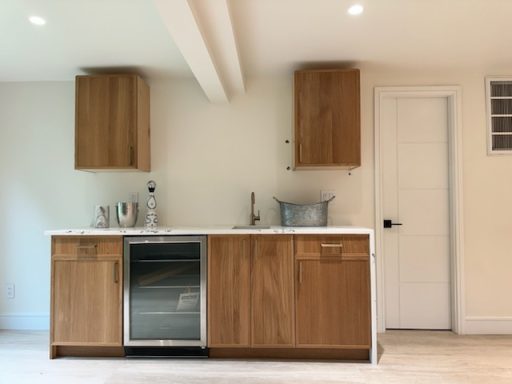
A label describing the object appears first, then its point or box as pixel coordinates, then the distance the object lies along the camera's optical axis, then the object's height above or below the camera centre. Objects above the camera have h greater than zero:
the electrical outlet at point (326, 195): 3.16 +0.02
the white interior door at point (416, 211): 3.17 -0.13
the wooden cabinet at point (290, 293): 2.55 -0.69
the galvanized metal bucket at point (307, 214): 2.89 -0.14
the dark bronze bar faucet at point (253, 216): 3.03 -0.16
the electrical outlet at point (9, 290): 3.23 -0.83
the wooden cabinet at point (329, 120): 2.83 +0.62
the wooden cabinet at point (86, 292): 2.60 -0.69
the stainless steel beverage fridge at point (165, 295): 2.60 -0.72
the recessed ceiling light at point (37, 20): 2.19 +1.12
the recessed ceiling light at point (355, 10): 2.07 +1.11
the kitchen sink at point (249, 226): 3.01 -0.24
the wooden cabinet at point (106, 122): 2.87 +0.62
